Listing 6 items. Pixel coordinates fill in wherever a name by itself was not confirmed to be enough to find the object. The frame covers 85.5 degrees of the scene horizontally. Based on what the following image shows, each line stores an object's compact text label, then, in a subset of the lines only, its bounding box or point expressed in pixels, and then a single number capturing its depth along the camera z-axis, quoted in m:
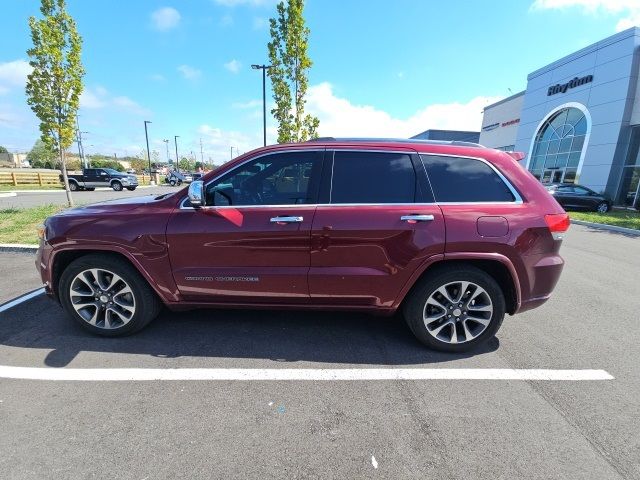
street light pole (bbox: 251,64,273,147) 18.68
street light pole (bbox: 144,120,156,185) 40.47
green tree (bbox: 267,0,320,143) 14.12
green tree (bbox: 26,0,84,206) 8.85
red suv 3.00
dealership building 20.09
